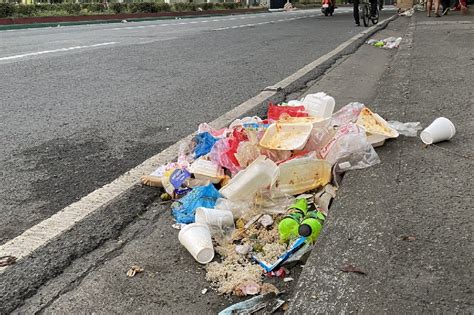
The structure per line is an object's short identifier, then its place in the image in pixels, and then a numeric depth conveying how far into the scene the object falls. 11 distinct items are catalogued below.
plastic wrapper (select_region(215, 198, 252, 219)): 2.55
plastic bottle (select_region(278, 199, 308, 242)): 2.28
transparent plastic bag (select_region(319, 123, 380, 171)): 2.82
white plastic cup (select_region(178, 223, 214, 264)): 2.14
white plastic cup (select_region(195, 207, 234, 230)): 2.39
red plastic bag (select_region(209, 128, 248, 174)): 2.92
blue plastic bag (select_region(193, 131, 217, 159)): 3.19
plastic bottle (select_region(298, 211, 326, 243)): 2.20
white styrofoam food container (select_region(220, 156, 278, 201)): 2.62
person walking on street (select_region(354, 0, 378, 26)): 15.32
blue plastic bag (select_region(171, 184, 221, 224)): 2.54
